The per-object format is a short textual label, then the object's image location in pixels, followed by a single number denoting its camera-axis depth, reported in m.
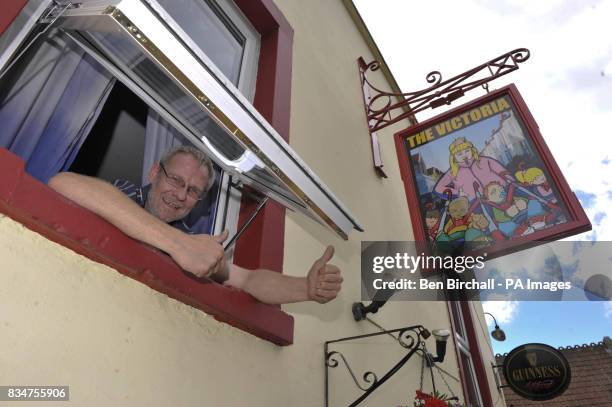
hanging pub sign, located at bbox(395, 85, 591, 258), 2.91
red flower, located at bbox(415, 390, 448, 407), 1.72
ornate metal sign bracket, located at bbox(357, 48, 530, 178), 3.84
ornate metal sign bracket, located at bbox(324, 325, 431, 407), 1.88
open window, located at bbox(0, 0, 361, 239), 0.86
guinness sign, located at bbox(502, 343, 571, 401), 3.85
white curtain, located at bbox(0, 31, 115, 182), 1.26
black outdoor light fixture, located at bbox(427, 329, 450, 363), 2.63
